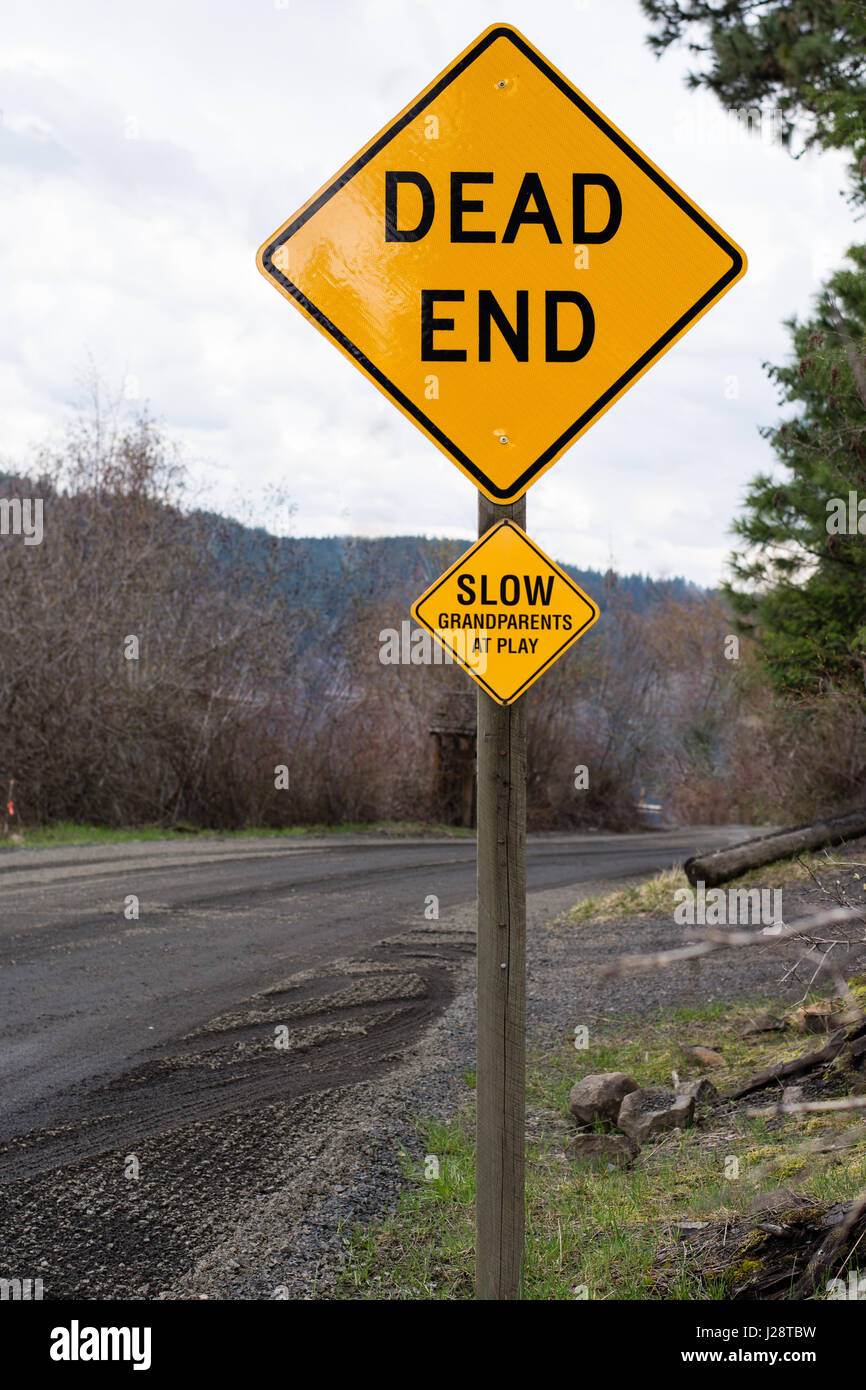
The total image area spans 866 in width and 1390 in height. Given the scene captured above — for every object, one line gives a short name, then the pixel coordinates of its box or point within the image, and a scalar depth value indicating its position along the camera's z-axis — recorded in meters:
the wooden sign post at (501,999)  3.13
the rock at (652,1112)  5.09
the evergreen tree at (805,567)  13.16
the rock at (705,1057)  6.28
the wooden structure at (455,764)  28.83
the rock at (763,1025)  6.66
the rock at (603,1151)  4.82
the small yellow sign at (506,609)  3.19
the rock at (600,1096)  5.39
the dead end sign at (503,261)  3.17
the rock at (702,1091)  5.36
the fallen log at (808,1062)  5.11
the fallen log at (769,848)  12.59
